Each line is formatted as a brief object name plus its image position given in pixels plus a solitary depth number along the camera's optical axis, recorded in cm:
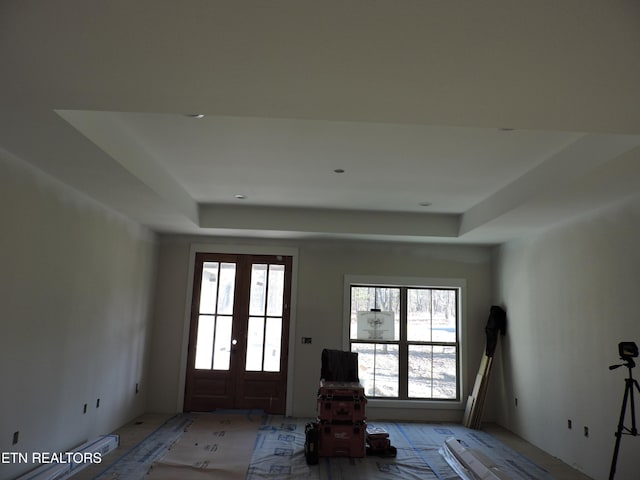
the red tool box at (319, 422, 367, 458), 481
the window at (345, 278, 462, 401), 696
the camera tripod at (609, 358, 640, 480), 359
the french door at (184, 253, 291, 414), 681
